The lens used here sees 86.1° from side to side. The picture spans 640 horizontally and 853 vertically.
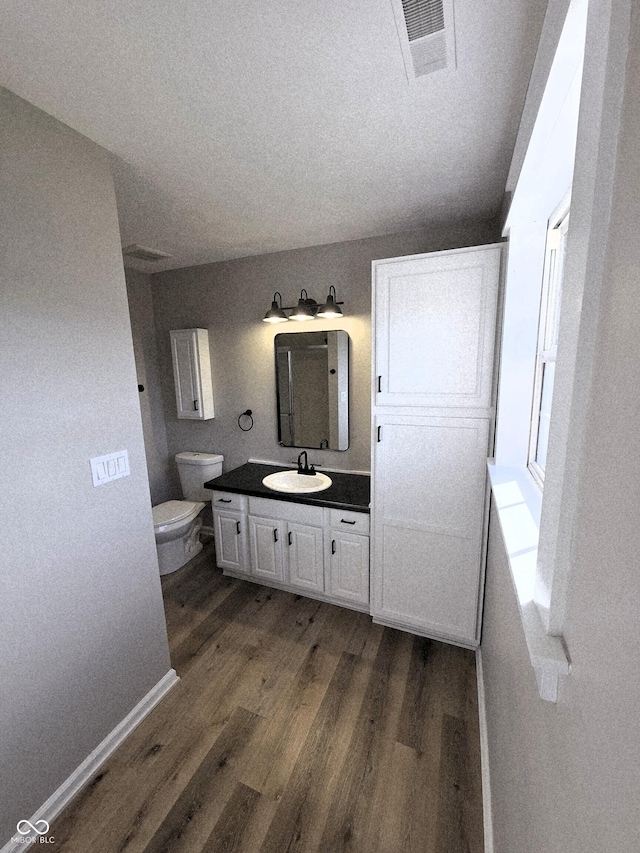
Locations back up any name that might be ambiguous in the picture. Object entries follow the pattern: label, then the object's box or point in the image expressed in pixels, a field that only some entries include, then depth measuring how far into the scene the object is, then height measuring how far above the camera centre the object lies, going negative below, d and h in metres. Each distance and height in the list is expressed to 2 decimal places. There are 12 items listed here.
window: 1.39 +0.09
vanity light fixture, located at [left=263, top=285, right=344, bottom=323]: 2.34 +0.39
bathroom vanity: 2.18 -1.14
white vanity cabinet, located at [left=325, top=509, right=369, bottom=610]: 2.14 -1.21
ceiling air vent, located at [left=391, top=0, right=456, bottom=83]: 0.84 +0.86
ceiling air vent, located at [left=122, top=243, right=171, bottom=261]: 2.40 +0.85
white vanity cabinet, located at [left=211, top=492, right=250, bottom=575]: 2.49 -1.19
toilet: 2.67 -1.15
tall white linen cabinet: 1.69 -0.36
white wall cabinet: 2.90 -0.03
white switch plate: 1.40 -0.40
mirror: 2.52 -0.17
